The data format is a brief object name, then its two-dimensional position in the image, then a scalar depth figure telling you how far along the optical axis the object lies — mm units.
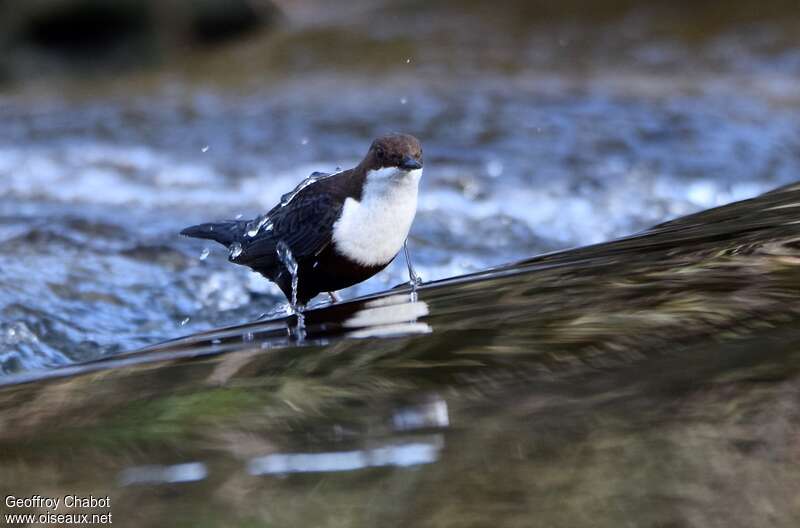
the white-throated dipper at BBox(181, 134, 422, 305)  7023
